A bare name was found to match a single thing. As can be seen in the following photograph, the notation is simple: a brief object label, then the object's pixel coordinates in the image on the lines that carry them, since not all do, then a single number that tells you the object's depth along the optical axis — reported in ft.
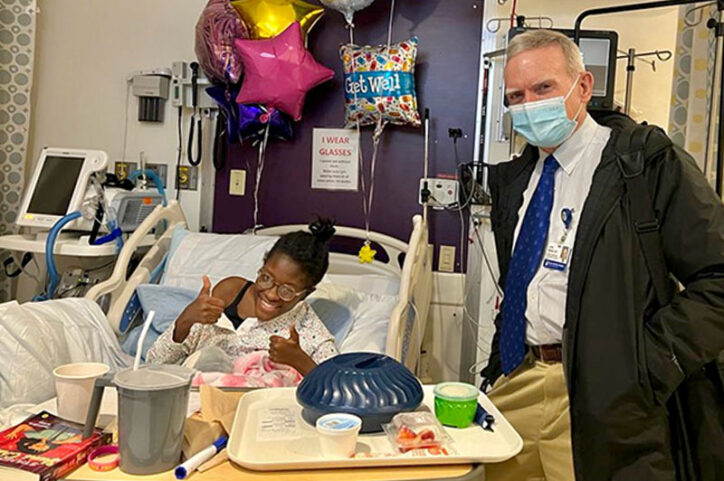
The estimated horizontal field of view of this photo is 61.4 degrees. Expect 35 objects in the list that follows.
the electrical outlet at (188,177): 10.02
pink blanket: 4.99
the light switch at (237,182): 9.79
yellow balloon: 8.62
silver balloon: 8.39
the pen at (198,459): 3.01
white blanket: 5.13
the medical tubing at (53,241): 7.73
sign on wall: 9.40
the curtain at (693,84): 7.89
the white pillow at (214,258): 7.87
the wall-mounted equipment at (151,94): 9.71
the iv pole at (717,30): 6.89
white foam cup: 3.57
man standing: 4.43
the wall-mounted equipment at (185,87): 9.70
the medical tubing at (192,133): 9.71
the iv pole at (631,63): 8.20
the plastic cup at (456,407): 3.65
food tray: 3.15
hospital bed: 7.01
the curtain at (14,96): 9.36
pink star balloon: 8.25
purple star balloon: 8.86
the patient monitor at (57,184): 8.38
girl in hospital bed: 5.49
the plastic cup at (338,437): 3.17
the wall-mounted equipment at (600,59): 7.31
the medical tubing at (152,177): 9.64
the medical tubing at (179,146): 10.02
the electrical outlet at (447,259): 9.23
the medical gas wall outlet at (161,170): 10.11
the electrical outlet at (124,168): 10.14
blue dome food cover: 3.48
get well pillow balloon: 8.38
